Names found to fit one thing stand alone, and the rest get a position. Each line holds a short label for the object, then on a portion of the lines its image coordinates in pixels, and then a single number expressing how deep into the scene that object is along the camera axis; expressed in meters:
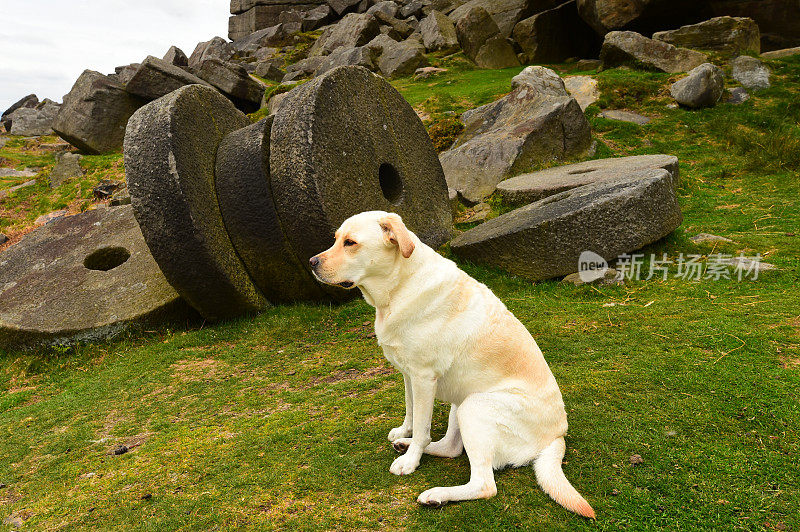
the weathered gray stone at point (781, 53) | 14.86
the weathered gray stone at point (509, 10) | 23.41
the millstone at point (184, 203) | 5.59
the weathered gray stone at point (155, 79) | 17.00
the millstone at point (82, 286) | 6.30
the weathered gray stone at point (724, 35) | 14.90
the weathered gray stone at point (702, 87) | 12.30
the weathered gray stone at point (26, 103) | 34.50
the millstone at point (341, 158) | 5.68
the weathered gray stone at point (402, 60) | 22.61
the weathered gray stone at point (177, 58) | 26.45
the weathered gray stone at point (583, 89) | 13.44
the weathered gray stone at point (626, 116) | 12.52
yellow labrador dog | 2.83
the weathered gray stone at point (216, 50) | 33.66
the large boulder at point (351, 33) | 28.83
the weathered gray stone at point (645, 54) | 14.34
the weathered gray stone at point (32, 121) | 26.39
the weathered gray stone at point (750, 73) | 13.12
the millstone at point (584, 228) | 6.23
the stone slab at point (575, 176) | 7.98
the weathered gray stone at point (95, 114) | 17.00
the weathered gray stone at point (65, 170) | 15.44
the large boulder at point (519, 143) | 10.10
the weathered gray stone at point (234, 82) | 19.62
